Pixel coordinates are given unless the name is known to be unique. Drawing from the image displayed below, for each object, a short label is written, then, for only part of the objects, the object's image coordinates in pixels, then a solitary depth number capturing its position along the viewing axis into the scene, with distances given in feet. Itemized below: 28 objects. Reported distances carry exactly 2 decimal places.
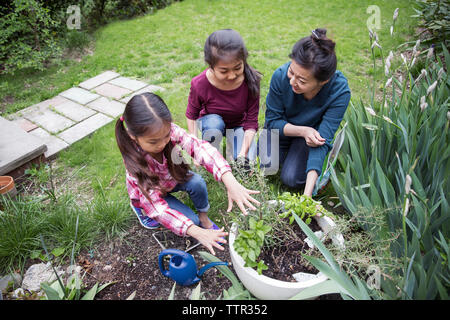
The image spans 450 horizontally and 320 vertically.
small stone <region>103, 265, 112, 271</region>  5.67
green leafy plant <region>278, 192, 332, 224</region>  4.67
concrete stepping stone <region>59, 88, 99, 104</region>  11.23
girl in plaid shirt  4.67
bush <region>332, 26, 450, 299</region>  3.79
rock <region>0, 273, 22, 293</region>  5.39
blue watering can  4.79
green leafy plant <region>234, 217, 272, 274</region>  4.19
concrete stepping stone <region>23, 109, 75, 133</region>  9.81
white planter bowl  4.16
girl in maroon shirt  7.00
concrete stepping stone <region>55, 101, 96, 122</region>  10.31
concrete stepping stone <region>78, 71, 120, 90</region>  12.10
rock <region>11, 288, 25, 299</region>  5.20
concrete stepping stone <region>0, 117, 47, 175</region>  7.50
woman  5.68
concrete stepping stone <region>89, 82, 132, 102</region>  11.40
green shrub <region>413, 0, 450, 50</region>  10.40
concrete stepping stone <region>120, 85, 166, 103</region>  11.46
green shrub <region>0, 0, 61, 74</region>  11.95
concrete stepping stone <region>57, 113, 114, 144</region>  9.39
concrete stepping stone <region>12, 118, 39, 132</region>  9.73
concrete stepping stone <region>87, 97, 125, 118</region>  10.50
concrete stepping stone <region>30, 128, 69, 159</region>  8.72
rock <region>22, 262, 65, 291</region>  5.49
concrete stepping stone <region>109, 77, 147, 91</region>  11.81
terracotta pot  6.54
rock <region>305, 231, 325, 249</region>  4.86
